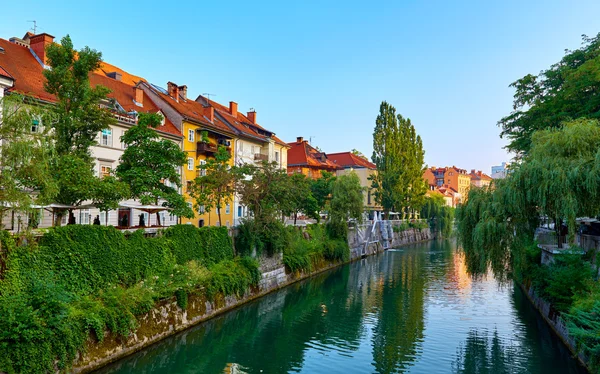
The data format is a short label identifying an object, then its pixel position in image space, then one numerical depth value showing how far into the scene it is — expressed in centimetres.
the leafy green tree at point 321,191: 4494
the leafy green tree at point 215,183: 2577
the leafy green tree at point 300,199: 2802
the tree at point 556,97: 2242
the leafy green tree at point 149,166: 2089
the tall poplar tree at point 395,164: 5553
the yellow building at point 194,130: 3425
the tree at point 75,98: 1816
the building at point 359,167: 6750
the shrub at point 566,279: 1513
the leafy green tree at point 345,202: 3900
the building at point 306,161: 6031
